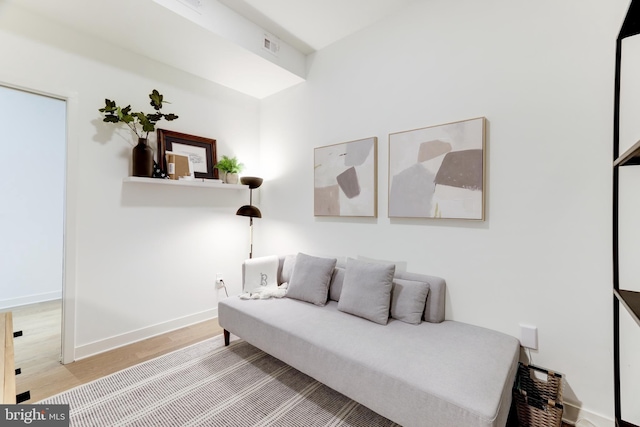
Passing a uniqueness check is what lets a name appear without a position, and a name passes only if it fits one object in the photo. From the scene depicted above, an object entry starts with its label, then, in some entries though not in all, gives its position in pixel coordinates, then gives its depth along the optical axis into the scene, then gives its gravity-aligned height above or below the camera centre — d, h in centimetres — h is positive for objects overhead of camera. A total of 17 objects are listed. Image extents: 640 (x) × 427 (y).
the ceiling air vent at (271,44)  265 +161
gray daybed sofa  132 -78
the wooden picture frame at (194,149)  273 +66
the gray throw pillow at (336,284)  247 -61
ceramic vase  249 +47
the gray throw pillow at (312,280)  241 -58
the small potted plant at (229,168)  307 +50
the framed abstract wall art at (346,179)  250 +34
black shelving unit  114 +12
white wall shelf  247 +29
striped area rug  166 -120
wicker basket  148 -102
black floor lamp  307 +8
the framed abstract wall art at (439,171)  196 +33
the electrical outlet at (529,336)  177 -76
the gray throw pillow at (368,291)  204 -58
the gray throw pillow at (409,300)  203 -62
